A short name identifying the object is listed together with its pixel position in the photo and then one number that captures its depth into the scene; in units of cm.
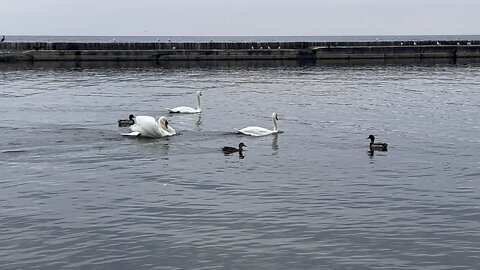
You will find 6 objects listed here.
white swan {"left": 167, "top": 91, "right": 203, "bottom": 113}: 3691
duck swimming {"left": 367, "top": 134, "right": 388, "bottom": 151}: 2570
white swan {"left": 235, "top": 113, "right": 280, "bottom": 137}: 2941
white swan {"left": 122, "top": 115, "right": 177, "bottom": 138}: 2827
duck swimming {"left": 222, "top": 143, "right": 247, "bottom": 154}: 2517
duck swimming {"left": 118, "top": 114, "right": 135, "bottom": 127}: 3175
